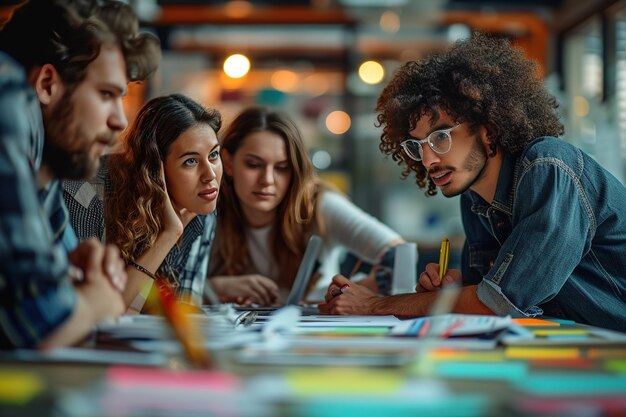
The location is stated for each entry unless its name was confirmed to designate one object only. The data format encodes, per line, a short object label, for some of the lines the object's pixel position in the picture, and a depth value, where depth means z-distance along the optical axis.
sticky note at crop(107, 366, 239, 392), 0.95
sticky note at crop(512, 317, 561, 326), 1.65
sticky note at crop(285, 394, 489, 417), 0.86
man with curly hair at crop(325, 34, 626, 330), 1.86
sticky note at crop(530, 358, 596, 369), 1.13
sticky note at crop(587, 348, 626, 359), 1.21
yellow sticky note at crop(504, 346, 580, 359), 1.22
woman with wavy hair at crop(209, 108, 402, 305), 2.93
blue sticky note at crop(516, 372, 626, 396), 0.96
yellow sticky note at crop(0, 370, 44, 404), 0.89
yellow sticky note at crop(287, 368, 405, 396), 0.96
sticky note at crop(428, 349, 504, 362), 1.18
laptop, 2.47
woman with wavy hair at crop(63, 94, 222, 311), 2.22
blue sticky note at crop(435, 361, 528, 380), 1.06
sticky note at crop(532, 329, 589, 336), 1.46
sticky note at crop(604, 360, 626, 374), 1.10
